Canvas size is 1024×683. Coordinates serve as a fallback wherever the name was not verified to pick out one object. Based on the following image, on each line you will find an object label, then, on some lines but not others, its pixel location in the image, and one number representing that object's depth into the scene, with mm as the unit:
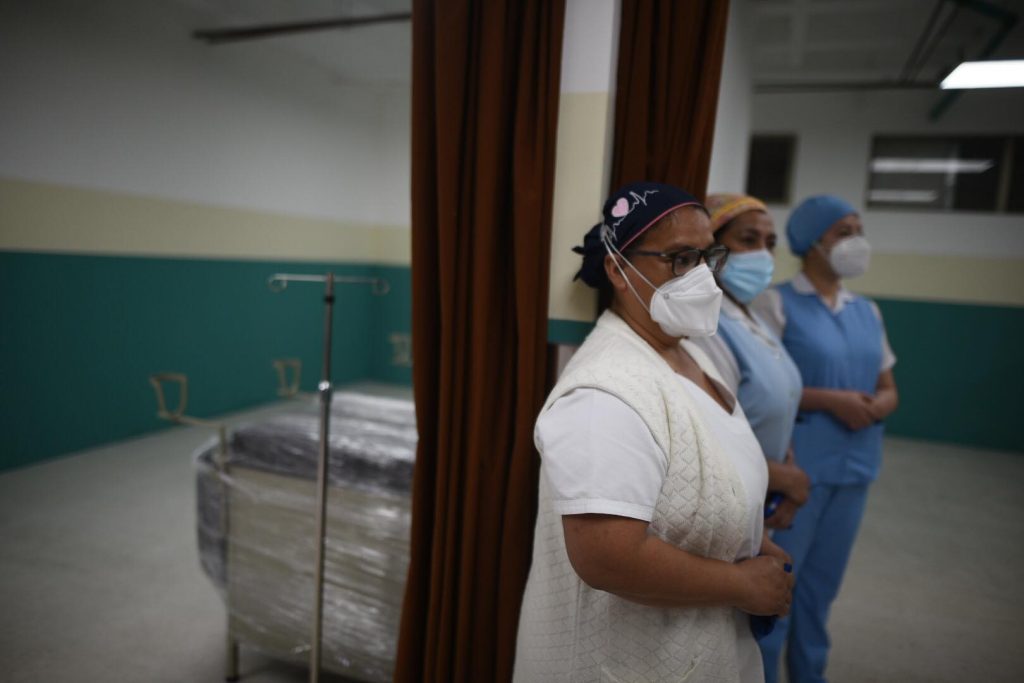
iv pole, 1704
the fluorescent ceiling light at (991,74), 2887
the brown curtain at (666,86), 1460
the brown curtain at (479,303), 1422
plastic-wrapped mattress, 1923
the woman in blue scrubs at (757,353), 1553
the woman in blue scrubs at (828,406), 1952
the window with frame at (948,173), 5457
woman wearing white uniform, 933
